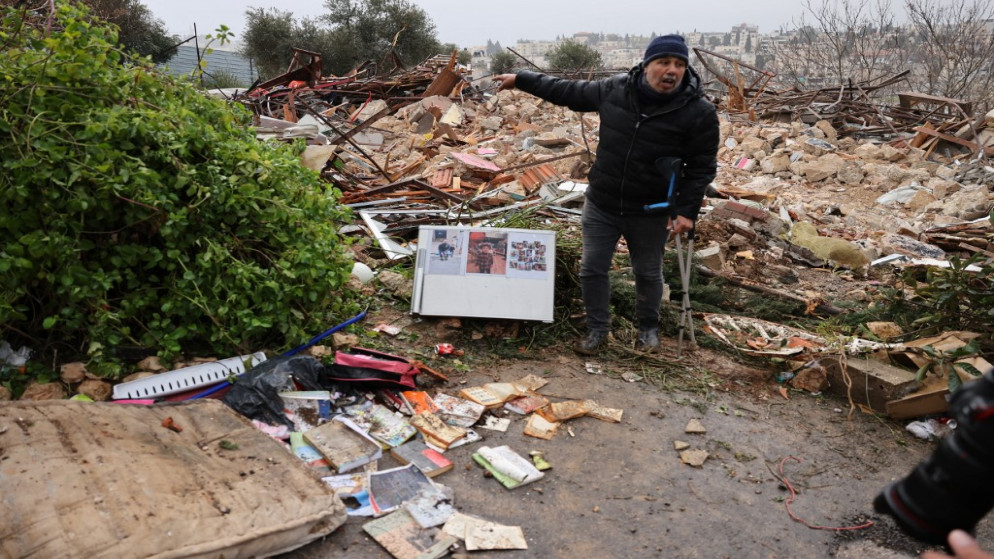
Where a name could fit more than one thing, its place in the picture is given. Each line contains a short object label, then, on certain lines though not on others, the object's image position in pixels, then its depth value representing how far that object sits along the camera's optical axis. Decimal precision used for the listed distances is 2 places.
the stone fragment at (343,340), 3.97
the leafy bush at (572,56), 32.59
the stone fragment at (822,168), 11.34
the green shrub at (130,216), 3.12
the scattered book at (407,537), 2.53
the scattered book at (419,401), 3.58
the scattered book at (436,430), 3.29
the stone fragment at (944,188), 10.11
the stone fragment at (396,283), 4.89
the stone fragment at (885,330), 4.77
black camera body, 1.24
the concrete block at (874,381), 3.84
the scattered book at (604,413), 3.68
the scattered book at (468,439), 3.27
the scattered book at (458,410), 3.51
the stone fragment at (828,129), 13.30
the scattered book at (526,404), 3.69
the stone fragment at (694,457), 3.30
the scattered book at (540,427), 3.47
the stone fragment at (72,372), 3.28
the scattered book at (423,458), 3.06
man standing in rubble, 3.82
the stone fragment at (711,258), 6.30
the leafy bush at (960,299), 4.16
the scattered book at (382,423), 3.27
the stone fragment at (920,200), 9.95
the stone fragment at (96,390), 3.27
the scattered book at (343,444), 3.01
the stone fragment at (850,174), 11.16
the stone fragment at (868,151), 12.09
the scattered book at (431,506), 2.72
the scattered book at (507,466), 3.05
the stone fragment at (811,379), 4.16
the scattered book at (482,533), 2.61
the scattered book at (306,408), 3.35
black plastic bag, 3.31
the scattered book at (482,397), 3.67
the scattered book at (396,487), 2.80
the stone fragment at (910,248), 7.78
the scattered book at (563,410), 3.63
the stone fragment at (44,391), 3.18
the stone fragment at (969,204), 9.12
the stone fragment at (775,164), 11.84
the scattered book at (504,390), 3.77
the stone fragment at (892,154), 11.98
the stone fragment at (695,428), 3.59
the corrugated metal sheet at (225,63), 28.43
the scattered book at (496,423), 3.51
